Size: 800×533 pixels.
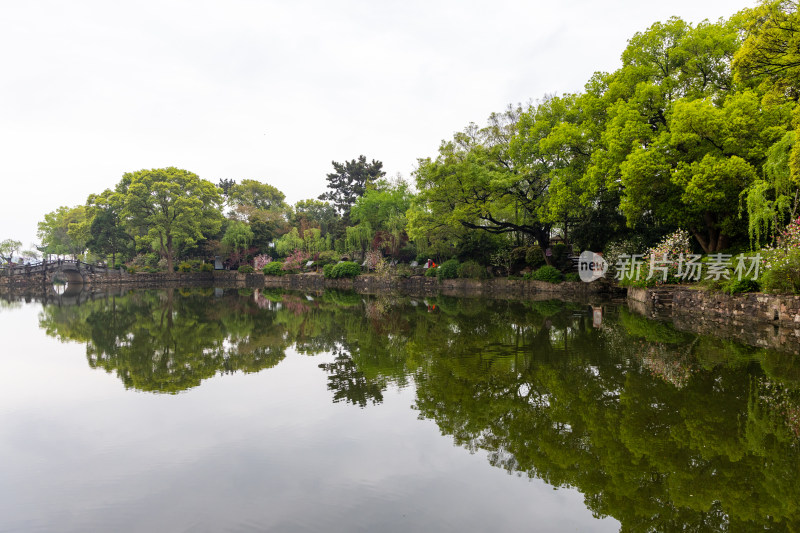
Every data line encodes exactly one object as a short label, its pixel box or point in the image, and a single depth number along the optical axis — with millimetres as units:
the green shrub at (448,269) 26055
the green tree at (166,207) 36469
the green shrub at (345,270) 31219
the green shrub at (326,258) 34719
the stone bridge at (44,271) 32219
